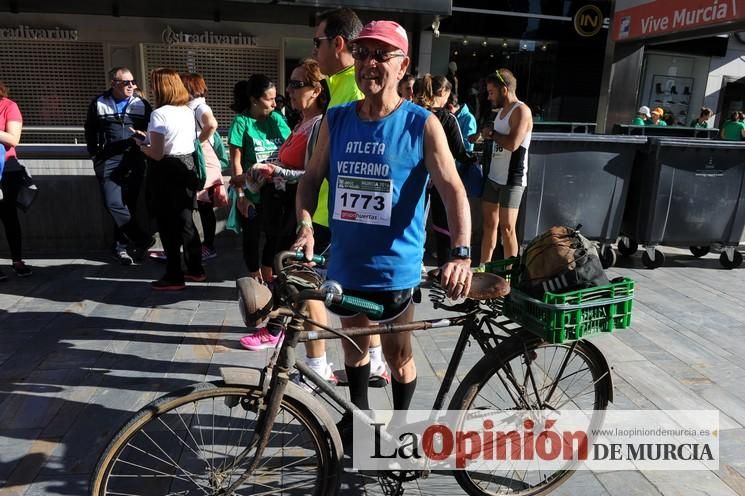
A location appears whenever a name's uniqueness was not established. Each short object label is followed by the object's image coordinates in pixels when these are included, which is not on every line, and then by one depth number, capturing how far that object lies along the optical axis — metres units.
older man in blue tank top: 2.21
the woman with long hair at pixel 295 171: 3.20
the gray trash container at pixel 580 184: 5.86
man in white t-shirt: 4.90
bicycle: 1.95
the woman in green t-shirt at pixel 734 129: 9.94
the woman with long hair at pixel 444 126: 4.62
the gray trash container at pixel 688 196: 5.92
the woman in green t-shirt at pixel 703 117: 12.23
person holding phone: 4.65
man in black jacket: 5.45
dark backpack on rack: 2.13
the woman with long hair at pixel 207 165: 5.39
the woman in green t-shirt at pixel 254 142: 4.25
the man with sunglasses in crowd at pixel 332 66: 2.88
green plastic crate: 2.01
